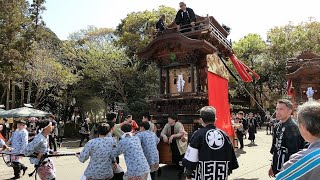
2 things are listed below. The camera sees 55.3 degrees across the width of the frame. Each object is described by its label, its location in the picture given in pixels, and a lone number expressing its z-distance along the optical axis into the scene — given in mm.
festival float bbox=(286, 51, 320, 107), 17828
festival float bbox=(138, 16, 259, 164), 9914
